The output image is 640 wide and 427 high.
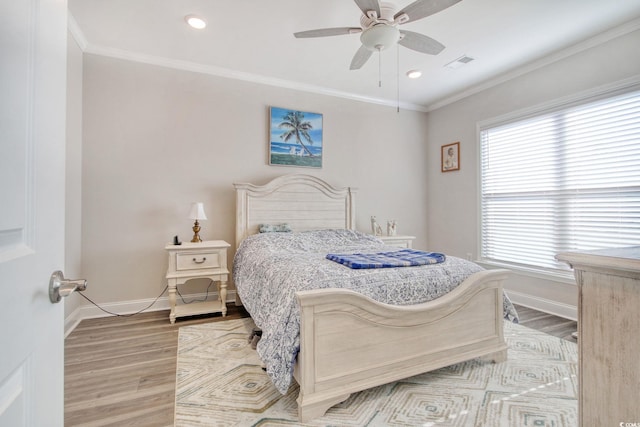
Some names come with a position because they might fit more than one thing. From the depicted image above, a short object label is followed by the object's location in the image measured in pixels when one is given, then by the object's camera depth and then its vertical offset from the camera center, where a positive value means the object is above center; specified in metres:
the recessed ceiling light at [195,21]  2.49 +1.67
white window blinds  2.66 +0.34
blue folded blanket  2.01 -0.32
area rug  1.55 -1.05
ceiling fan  1.86 +1.29
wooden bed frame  1.54 -0.72
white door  0.45 +0.02
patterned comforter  1.58 -0.44
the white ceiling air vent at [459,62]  3.20 +1.69
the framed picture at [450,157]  4.28 +0.86
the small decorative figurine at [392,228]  4.20 -0.17
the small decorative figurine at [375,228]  4.10 -0.17
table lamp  3.01 +0.03
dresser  0.68 -0.29
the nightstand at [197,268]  2.84 -0.50
